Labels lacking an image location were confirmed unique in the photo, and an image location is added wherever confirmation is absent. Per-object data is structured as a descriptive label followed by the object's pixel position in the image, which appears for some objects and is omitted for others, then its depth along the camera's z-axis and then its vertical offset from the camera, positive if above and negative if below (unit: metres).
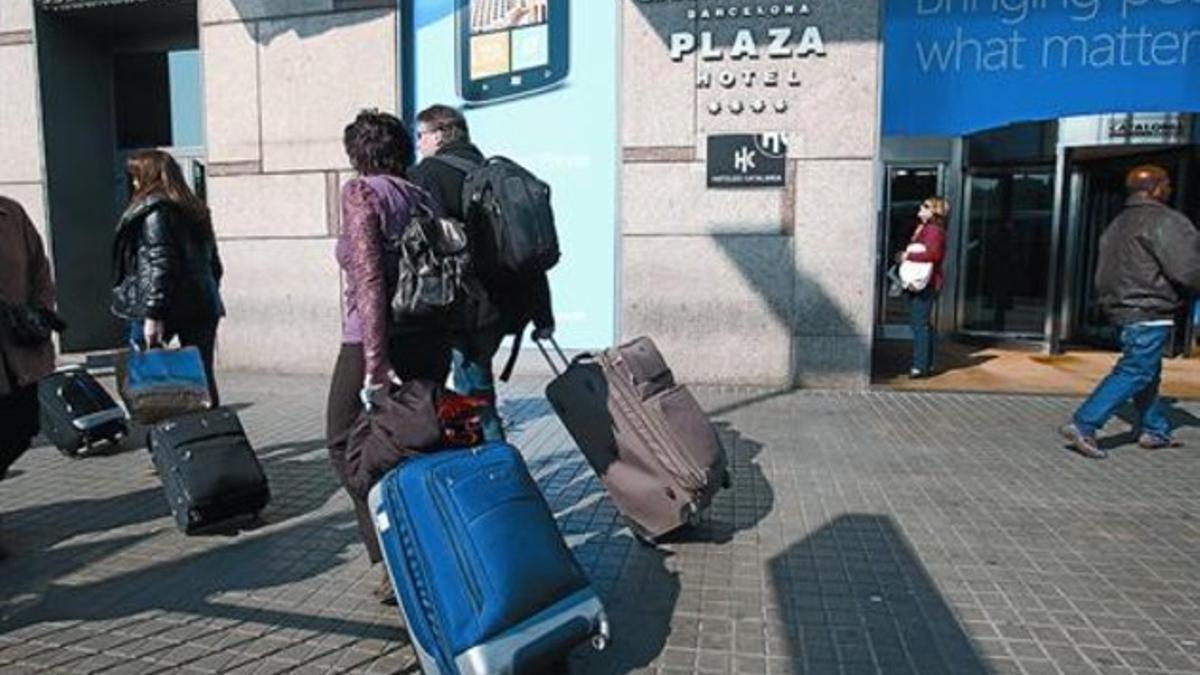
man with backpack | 3.33 -0.01
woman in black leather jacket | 4.23 -0.13
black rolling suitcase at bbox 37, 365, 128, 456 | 5.20 -1.11
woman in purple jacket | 2.87 -0.20
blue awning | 7.21 +1.53
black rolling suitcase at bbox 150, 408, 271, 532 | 3.87 -1.08
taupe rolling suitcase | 3.55 -0.83
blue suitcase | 2.40 -0.95
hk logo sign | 6.86 +0.62
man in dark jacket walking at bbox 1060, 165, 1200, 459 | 4.92 -0.25
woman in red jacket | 7.88 -0.36
